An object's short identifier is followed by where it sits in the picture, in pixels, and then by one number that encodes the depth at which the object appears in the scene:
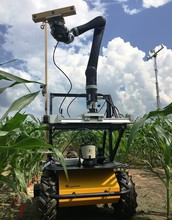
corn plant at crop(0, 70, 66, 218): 1.53
